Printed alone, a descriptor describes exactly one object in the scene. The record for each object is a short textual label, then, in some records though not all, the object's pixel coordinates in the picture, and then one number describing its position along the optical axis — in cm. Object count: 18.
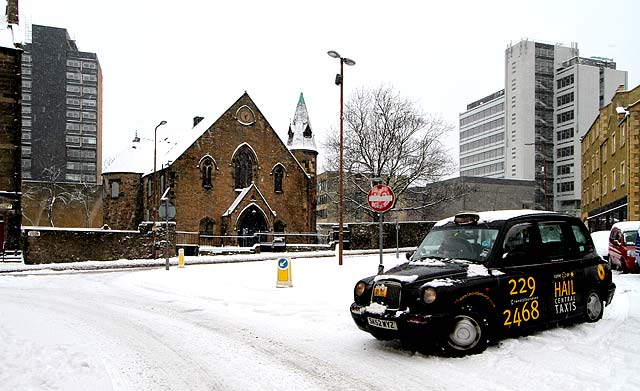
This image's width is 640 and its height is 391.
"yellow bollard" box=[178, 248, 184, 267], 2569
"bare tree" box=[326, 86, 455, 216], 4694
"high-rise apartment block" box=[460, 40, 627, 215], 9575
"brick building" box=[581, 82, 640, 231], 3612
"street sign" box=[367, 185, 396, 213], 1490
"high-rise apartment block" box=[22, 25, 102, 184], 10088
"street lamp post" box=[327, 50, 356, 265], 2209
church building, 4706
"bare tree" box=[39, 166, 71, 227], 7112
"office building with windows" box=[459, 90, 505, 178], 10650
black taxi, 730
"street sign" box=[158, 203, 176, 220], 2483
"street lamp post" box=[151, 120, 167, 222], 4876
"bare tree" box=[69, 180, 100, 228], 7362
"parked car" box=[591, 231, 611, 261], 2048
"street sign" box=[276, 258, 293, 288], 1547
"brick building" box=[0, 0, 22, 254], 3406
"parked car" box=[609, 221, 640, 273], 1791
